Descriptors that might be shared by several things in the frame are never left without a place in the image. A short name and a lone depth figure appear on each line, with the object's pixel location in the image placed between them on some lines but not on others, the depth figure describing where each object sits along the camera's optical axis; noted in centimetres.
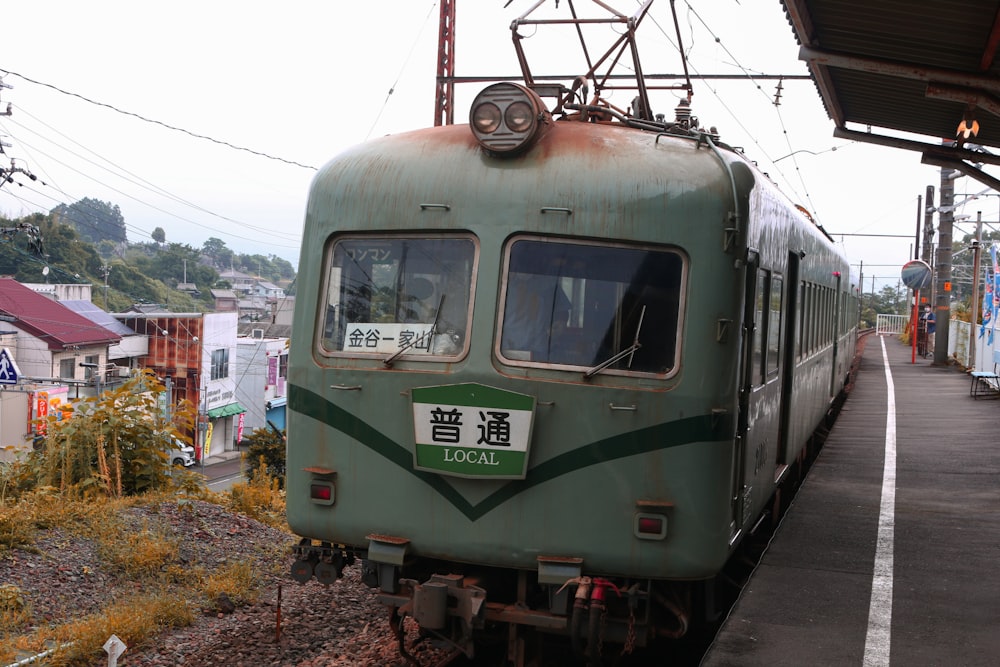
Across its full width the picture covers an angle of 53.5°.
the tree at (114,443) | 905
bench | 1834
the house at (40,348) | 3047
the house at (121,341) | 3803
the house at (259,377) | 4762
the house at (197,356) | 4072
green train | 481
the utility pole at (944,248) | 2517
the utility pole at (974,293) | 2340
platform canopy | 682
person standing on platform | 3322
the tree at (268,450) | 1775
